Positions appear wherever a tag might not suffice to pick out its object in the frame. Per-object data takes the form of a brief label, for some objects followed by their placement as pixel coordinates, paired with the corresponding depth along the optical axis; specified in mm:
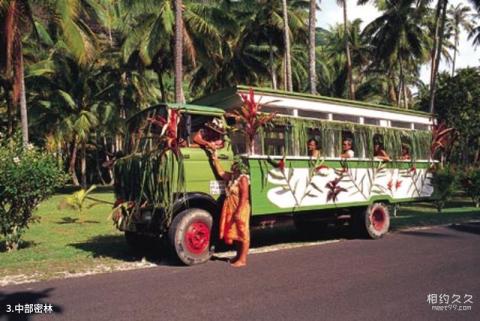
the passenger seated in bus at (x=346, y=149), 10078
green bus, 7695
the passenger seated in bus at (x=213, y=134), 8031
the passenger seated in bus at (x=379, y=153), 10758
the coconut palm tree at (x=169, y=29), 21312
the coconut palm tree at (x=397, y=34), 30750
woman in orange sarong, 7695
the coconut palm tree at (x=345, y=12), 29234
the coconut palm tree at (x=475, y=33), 35094
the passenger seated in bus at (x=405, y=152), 11334
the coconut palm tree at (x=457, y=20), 45594
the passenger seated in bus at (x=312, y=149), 9406
